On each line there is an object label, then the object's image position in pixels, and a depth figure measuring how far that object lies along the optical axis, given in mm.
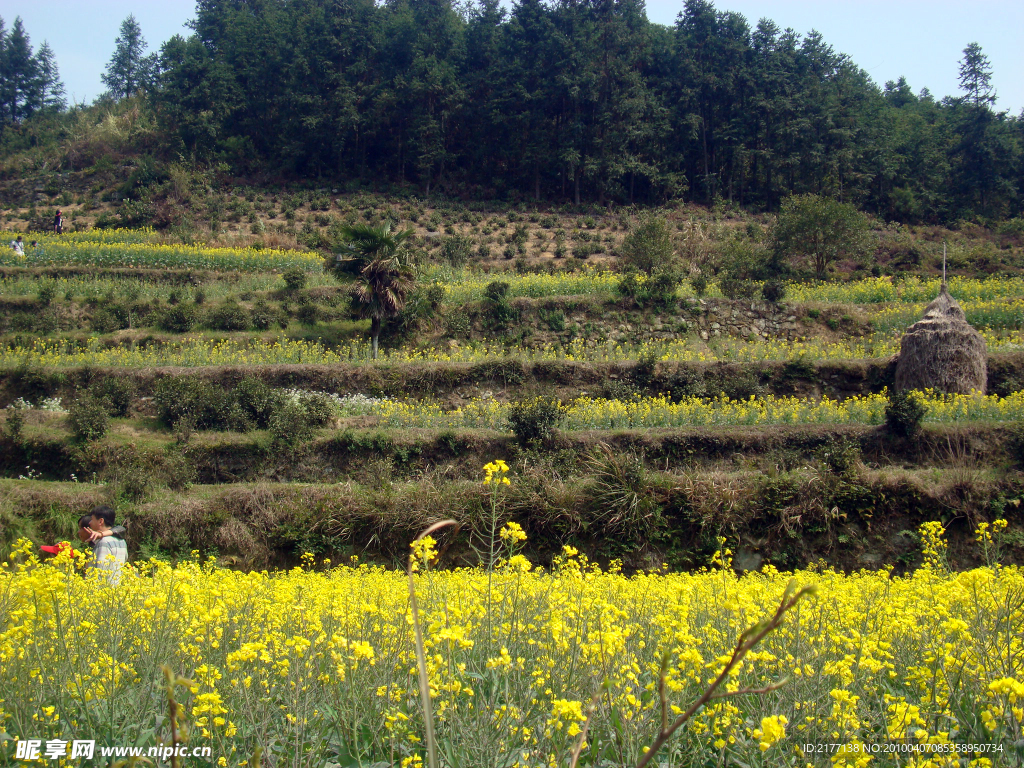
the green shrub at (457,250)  28525
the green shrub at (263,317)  18219
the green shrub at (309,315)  18297
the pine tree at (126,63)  65375
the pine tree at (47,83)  54938
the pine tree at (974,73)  44375
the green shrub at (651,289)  18562
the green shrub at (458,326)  17906
